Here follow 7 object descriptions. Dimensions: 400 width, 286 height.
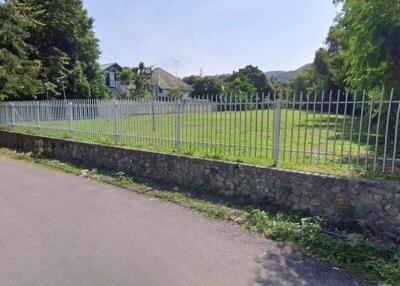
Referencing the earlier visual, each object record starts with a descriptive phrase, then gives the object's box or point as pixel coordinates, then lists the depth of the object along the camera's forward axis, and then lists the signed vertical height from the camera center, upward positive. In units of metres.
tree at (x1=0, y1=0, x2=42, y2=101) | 16.83 +2.03
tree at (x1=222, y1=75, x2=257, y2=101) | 51.66 +1.93
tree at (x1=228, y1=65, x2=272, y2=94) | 63.47 +3.70
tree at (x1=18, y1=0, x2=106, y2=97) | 31.12 +4.54
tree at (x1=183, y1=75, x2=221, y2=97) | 57.32 +1.62
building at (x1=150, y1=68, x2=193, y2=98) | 60.17 +2.14
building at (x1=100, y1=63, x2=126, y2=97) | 50.78 +1.95
